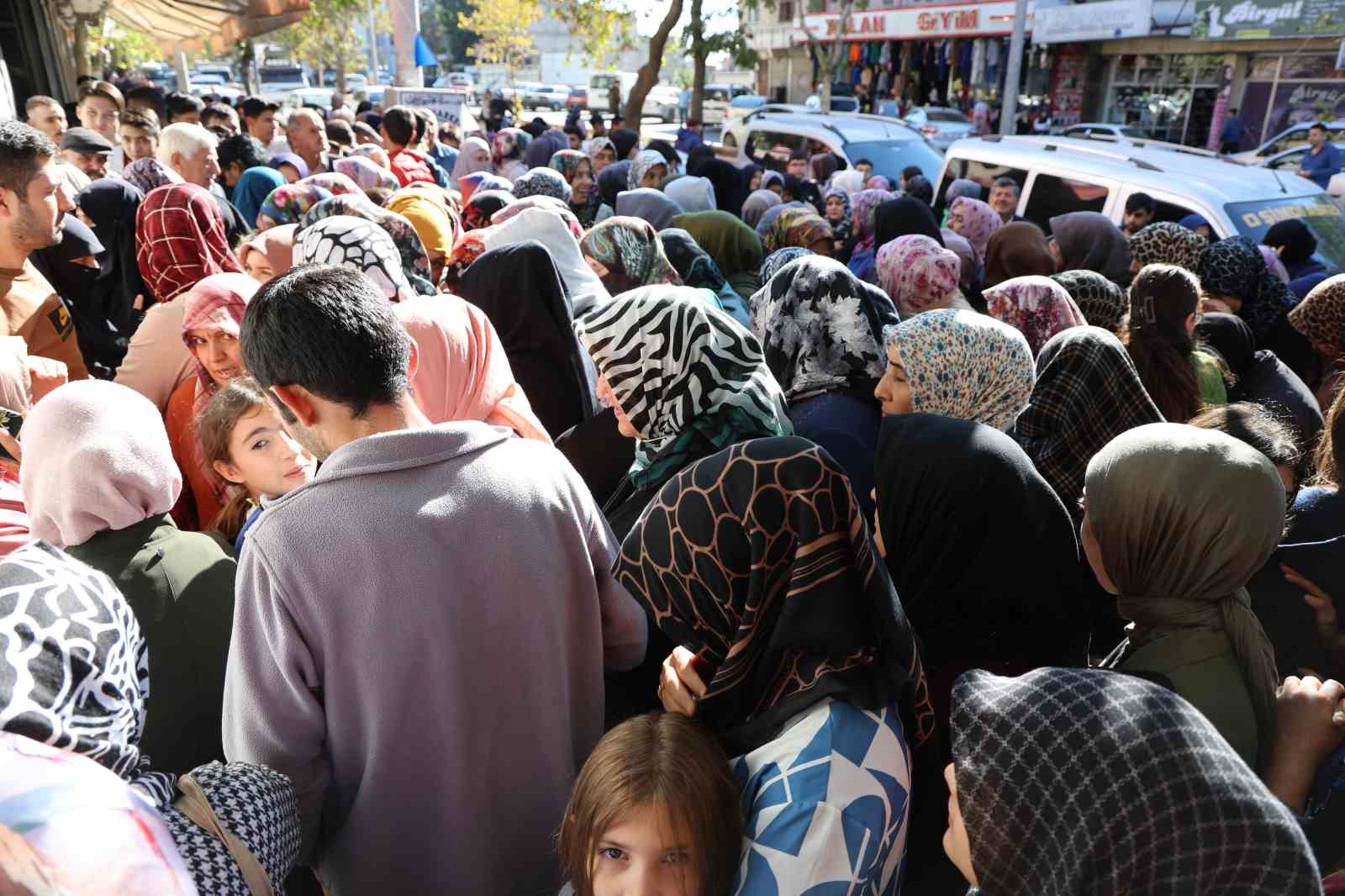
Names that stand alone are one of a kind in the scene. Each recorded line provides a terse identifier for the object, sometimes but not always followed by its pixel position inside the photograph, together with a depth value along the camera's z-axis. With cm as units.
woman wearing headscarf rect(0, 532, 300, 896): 100
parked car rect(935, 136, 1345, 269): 623
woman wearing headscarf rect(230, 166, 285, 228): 641
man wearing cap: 600
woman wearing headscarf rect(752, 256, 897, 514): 310
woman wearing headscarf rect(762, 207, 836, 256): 559
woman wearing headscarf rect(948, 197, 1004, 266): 673
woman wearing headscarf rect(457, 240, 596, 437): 357
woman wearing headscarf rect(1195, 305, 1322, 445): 365
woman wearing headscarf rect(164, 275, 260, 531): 285
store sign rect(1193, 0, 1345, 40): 1739
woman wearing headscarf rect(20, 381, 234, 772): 186
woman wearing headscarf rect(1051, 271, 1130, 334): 431
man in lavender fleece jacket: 153
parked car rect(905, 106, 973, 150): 2064
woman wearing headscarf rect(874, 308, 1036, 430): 284
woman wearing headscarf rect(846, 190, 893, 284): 589
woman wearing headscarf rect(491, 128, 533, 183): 962
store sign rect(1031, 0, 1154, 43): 2089
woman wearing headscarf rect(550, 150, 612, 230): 813
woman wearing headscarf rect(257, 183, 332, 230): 504
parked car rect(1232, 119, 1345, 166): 1505
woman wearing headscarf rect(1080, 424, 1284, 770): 175
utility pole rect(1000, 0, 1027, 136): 1694
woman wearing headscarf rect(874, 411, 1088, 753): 192
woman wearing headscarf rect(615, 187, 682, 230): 625
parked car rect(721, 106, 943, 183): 1170
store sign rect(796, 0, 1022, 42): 2625
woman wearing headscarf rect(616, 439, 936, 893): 134
